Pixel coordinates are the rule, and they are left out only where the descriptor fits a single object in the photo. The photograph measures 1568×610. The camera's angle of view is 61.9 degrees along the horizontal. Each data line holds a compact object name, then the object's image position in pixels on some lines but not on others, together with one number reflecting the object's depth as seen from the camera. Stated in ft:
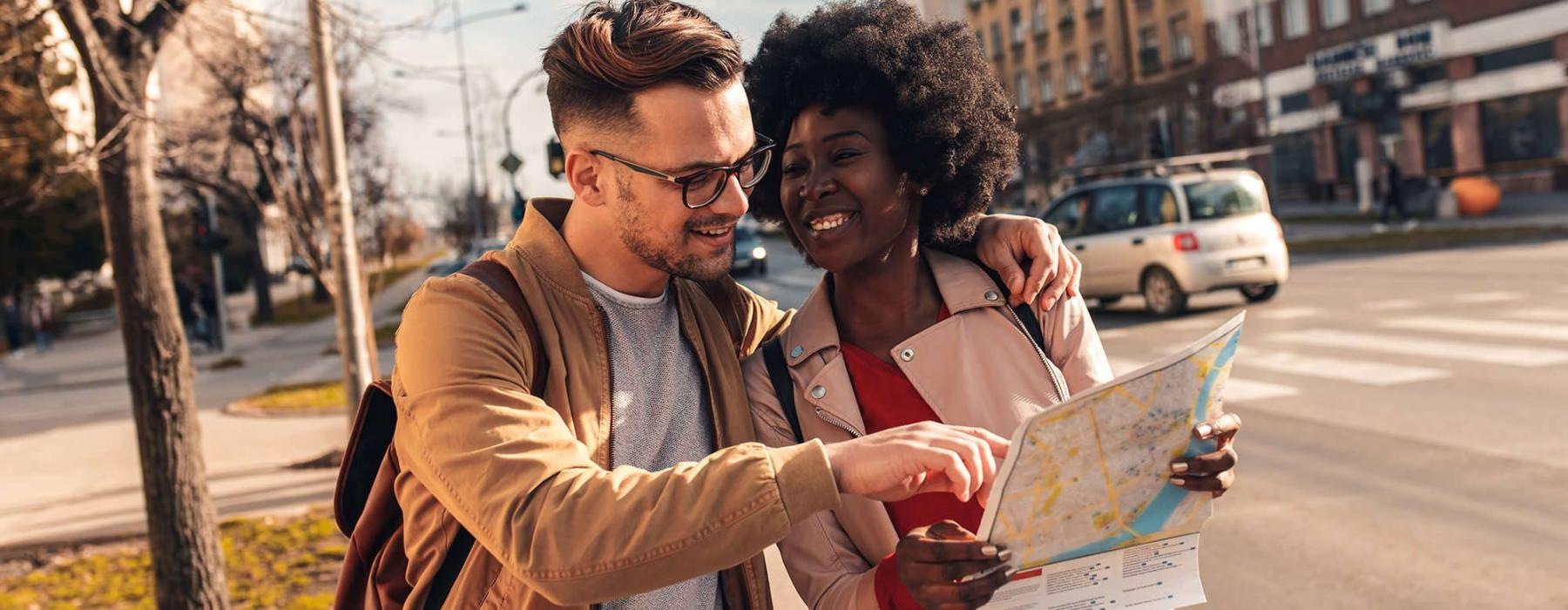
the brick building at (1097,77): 124.47
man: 5.14
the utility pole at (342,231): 30.09
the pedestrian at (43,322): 100.48
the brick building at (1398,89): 105.09
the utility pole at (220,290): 87.13
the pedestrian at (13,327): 99.19
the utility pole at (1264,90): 105.84
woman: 7.34
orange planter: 92.48
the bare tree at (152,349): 17.80
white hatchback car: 47.24
